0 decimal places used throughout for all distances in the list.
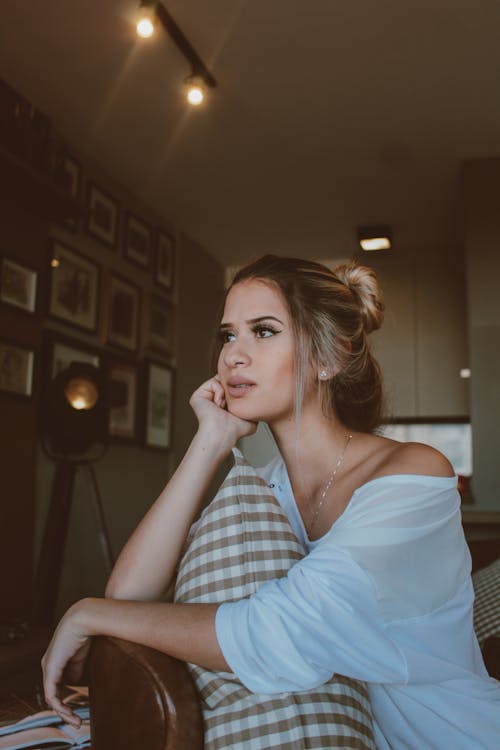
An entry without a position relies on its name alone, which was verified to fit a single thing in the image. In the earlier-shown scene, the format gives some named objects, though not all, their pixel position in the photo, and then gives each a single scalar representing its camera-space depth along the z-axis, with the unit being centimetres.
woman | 98
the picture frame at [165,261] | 508
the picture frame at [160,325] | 495
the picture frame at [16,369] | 327
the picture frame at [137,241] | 467
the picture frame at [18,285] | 333
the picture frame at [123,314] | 440
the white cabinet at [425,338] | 558
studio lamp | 328
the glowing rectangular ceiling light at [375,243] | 537
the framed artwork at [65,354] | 371
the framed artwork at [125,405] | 436
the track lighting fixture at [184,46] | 270
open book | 112
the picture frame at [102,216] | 424
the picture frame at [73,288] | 381
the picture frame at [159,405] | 483
